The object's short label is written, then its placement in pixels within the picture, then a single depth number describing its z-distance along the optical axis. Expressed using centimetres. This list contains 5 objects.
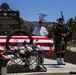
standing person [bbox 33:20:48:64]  725
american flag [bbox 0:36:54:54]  656
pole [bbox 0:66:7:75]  529
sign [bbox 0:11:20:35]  960
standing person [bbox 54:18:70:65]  715
